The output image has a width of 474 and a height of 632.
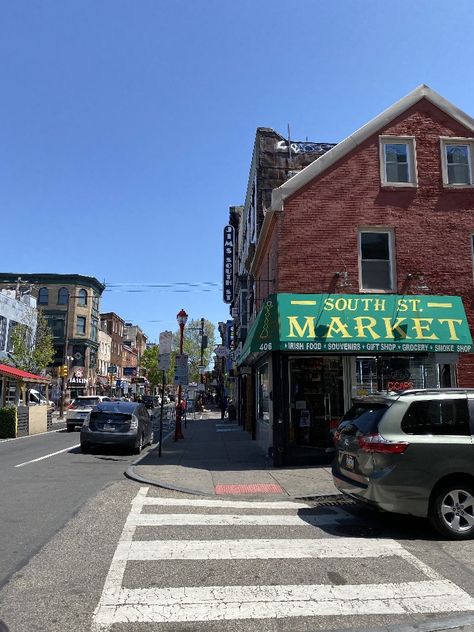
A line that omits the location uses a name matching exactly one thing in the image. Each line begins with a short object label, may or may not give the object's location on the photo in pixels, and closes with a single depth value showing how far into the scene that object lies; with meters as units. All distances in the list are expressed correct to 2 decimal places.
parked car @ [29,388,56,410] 31.80
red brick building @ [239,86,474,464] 12.59
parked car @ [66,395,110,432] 24.31
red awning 22.08
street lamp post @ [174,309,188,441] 19.75
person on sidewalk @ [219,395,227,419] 34.58
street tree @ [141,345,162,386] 83.34
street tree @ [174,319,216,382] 63.11
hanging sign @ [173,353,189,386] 19.14
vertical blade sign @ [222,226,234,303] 33.66
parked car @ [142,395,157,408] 46.51
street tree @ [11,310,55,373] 34.78
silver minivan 6.55
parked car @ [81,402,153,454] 15.25
